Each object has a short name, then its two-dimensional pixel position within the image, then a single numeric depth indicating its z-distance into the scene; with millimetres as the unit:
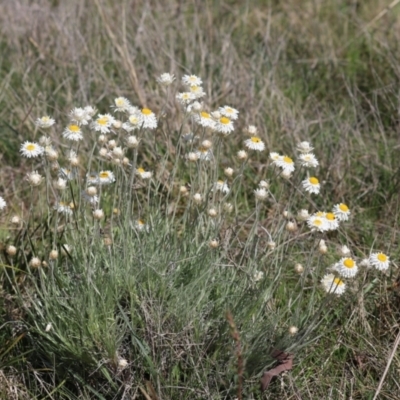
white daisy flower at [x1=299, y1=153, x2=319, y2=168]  2607
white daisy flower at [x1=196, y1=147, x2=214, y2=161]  2664
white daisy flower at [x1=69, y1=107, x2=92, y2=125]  2598
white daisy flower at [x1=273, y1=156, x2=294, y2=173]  2598
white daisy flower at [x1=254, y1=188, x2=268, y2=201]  2556
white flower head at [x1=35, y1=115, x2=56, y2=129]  2643
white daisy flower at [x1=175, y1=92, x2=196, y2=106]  2717
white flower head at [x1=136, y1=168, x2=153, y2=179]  2652
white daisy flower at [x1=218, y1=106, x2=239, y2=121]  2713
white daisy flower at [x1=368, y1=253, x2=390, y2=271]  2428
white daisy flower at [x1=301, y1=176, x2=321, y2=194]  2586
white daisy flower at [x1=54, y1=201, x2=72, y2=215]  2614
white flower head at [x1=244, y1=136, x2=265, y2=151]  2658
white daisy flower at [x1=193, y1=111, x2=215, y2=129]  2627
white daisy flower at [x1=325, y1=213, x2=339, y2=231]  2467
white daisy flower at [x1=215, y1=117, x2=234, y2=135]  2609
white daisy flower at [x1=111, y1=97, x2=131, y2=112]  2697
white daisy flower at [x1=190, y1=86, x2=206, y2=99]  2723
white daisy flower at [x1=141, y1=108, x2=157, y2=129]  2652
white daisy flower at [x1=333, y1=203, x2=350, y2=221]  2578
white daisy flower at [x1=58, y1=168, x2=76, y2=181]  2628
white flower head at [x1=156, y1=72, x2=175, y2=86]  2746
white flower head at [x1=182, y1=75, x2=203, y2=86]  2795
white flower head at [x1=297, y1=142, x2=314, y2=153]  2668
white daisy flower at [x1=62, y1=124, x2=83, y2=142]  2564
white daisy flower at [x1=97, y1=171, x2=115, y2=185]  2650
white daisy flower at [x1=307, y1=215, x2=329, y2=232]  2443
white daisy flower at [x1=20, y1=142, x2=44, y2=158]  2564
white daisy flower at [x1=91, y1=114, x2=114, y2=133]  2604
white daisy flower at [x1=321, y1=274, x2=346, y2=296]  2436
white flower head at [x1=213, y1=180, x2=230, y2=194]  2697
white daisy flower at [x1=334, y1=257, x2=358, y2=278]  2367
